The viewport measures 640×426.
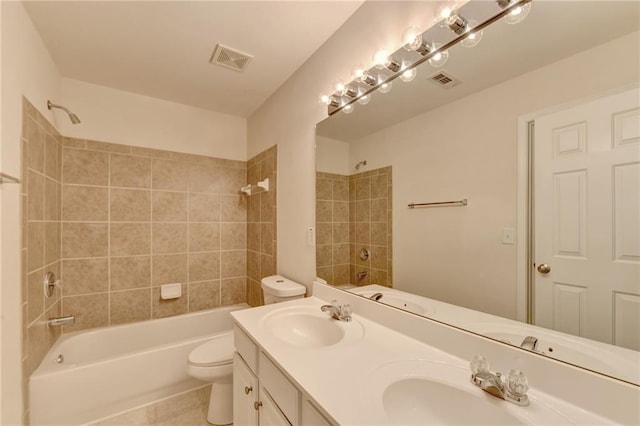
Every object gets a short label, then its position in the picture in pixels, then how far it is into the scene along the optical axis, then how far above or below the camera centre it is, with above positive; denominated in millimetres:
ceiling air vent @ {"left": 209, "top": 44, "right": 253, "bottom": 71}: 1711 +1086
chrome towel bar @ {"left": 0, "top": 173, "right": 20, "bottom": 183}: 1090 +148
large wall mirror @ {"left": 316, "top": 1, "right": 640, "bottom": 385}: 621 +86
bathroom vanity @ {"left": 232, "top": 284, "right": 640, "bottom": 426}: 619 -499
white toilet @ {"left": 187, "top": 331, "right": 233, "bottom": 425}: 1631 -1051
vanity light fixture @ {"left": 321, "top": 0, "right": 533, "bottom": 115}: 835 +663
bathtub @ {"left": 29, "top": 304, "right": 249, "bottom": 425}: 1520 -1090
